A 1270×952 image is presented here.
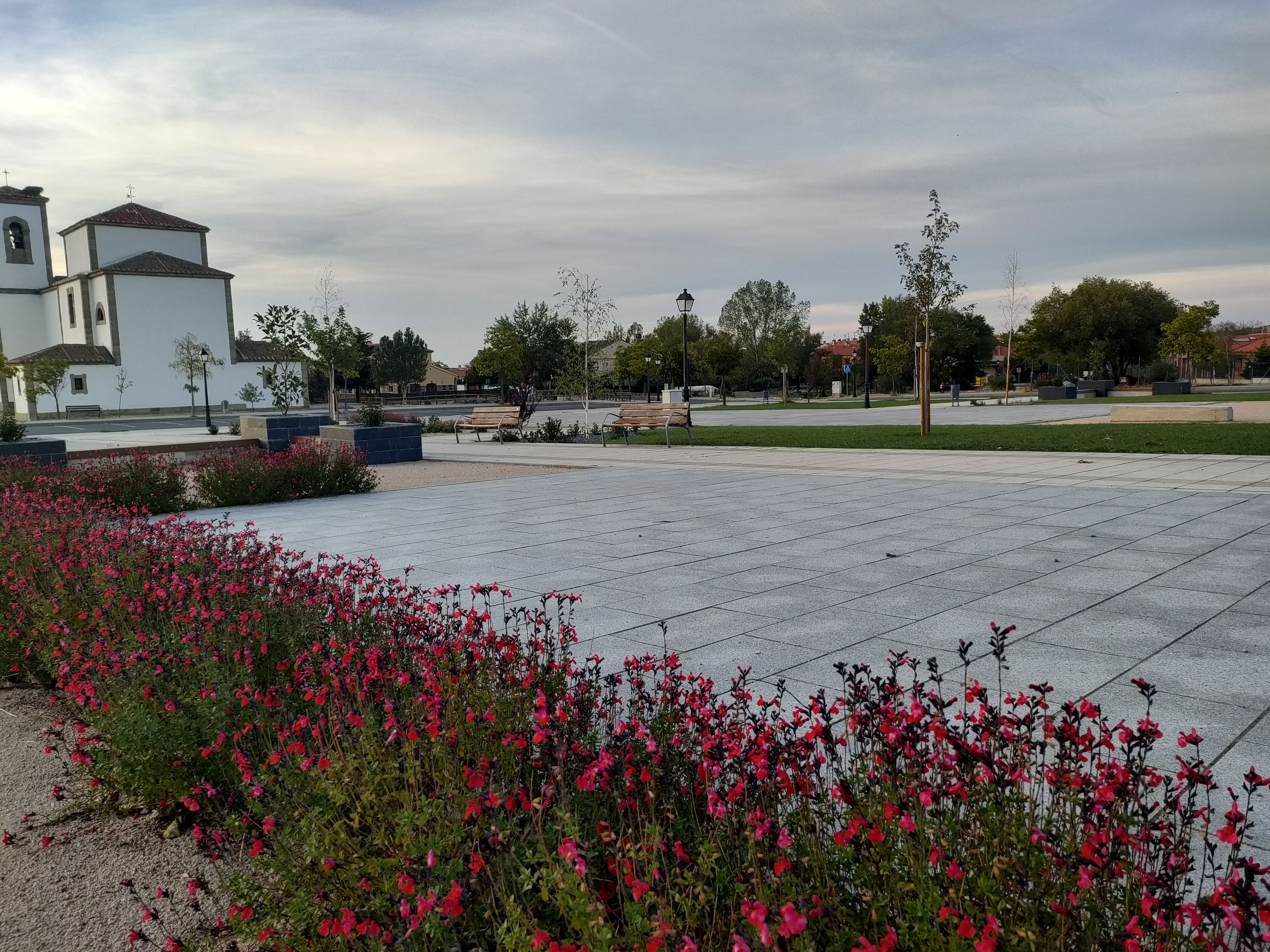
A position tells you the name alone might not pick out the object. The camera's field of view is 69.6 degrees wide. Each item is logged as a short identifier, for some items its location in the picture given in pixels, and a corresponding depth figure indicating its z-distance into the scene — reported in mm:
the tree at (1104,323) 56219
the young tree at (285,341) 28531
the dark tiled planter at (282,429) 20734
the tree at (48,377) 55156
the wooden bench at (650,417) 20359
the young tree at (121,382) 63188
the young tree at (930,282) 20344
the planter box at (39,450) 13586
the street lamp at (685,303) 24438
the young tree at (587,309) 25422
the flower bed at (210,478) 10867
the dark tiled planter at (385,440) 17547
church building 63562
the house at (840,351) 78625
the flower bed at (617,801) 1773
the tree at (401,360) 95312
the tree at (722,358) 59844
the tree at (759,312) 92312
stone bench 20922
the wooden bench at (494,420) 23781
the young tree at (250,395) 62000
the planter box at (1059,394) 42312
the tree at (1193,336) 49406
